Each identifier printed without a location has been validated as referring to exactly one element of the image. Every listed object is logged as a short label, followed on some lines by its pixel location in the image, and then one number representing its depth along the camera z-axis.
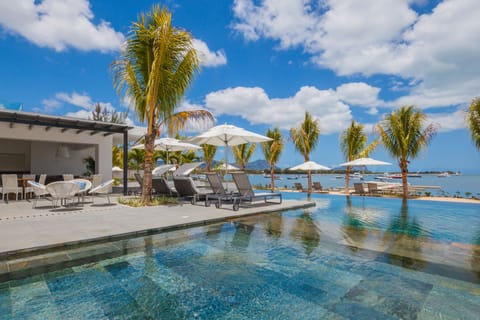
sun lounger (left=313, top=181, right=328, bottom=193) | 17.61
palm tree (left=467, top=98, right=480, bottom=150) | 12.02
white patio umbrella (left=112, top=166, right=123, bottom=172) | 22.41
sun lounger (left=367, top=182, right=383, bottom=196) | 15.16
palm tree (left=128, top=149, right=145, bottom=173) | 23.08
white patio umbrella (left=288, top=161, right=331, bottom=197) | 16.60
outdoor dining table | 10.72
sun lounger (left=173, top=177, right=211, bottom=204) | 9.42
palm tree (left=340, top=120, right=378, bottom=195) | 17.47
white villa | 11.17
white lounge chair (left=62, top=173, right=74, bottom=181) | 11.24
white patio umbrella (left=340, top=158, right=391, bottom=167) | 15.34
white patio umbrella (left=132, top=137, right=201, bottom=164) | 12.88
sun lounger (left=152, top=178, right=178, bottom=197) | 10.80
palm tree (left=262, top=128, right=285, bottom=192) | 19.06
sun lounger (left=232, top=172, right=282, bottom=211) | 8.54
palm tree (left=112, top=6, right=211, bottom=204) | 8.67
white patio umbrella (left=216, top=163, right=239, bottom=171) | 17.41
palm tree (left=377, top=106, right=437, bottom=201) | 13.62
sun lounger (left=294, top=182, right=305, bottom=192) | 18.35
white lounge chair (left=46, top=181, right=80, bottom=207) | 7.70
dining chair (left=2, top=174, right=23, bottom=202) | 9.54
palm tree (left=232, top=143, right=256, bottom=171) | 20.05
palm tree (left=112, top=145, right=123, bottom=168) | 23.13
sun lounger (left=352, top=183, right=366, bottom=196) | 15.05
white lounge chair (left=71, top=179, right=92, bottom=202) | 8.80
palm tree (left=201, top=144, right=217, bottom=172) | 22.48
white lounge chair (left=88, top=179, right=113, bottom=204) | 9.17
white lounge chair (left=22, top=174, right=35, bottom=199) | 10.75
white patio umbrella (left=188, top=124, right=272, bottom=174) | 9.62
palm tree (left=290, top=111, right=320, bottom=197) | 17.94
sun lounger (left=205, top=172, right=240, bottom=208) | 8.86
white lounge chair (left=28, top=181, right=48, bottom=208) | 8.25
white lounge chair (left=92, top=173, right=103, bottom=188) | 10.38
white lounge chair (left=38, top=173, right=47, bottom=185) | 10.94
